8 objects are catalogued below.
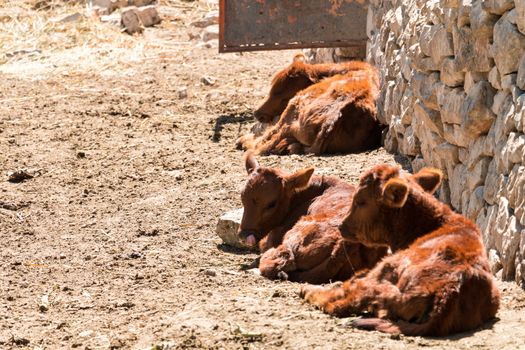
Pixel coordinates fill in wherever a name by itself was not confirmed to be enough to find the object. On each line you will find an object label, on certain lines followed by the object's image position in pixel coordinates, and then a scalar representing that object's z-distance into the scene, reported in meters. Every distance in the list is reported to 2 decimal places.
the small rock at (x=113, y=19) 19.27
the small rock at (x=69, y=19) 19.50
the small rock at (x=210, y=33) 18.23
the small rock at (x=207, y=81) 15.77
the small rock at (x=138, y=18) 18.92
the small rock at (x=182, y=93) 15.19
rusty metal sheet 13.75
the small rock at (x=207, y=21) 19.01
